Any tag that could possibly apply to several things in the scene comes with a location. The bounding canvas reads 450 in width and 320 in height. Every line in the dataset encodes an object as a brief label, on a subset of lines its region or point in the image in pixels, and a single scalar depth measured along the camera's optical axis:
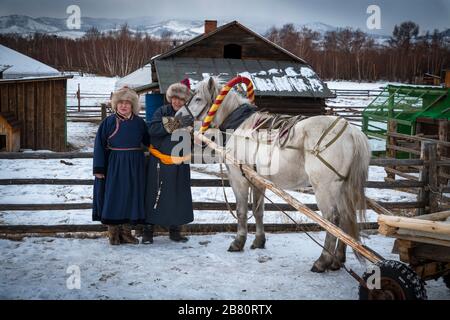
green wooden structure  13.69
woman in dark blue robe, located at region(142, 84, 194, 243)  5.60
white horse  4.57
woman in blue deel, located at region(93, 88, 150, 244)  5.36
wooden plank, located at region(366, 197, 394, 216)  4.63
